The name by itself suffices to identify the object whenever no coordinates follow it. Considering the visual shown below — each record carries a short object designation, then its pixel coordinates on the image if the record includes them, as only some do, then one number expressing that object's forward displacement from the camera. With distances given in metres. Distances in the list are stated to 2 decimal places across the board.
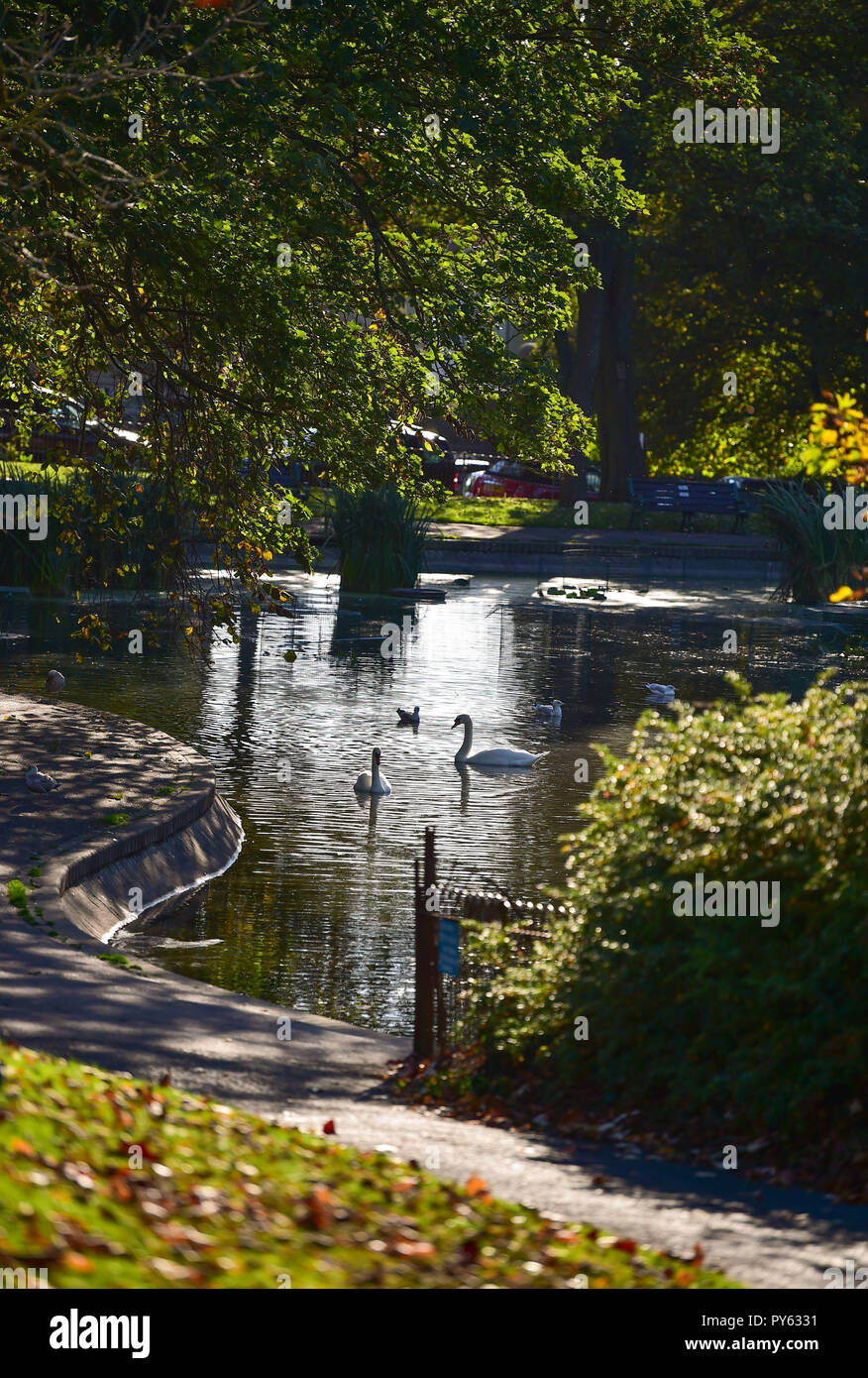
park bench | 43.59
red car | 56.28
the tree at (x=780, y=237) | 42.84
